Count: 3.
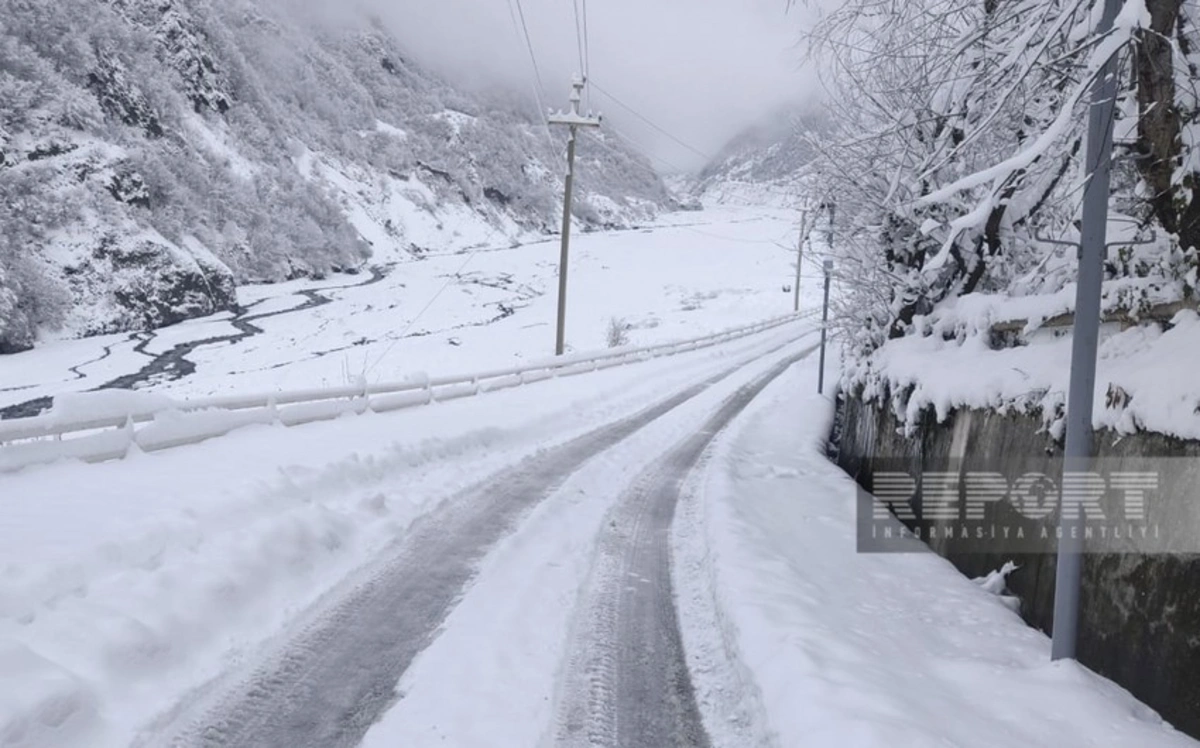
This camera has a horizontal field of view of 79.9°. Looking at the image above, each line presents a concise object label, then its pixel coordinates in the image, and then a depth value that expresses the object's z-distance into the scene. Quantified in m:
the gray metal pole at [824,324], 15.79
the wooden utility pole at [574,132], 23.28
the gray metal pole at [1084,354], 4.02
